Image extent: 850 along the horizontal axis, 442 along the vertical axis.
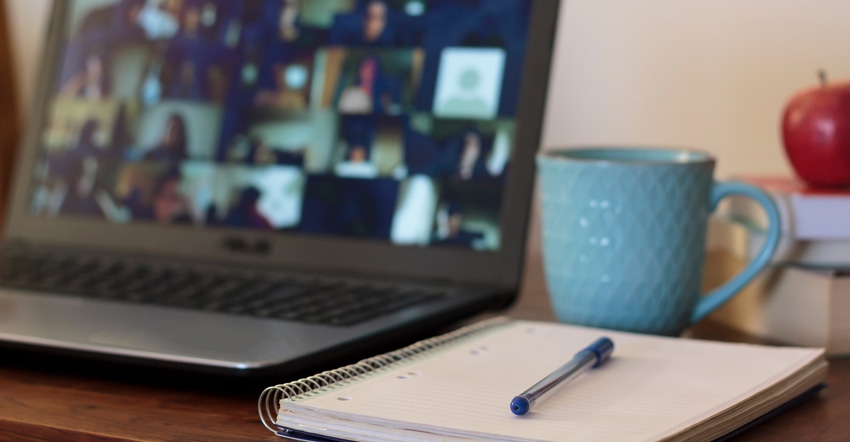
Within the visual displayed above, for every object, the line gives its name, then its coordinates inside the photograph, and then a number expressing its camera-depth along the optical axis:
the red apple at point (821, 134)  1.06
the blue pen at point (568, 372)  0.85
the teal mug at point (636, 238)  1.02
